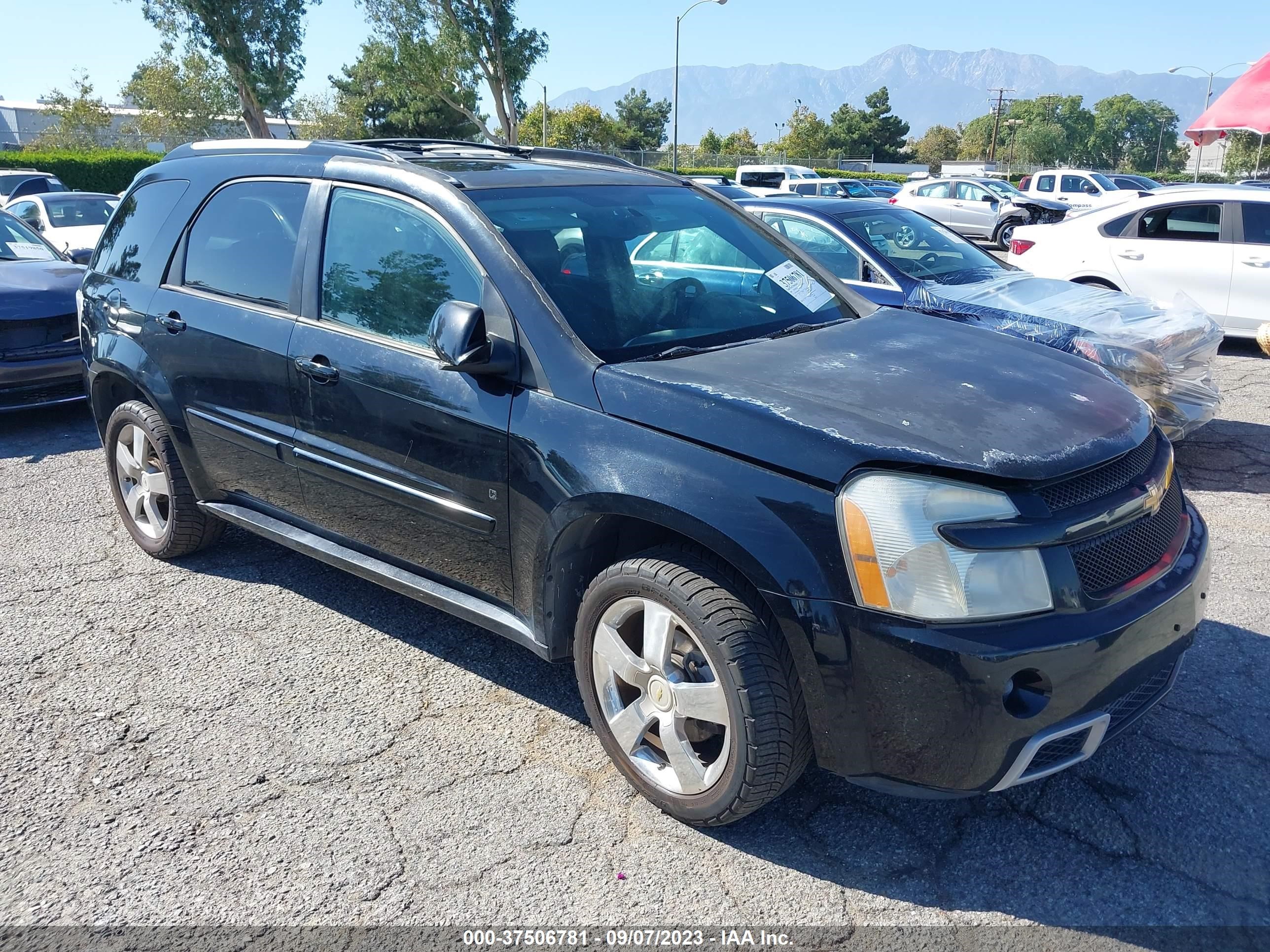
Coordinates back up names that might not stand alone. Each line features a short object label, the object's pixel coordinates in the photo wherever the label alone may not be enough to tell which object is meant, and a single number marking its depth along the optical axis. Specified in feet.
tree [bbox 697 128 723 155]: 277.03
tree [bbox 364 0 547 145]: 118.52
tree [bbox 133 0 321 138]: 106.93
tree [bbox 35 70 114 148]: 136.98
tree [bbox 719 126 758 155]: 261.03
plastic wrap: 17.95
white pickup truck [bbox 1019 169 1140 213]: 87.30
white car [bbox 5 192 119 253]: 44.24
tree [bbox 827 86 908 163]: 284.20
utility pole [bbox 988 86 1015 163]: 295.89
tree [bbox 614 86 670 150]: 304.30
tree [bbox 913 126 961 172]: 357.82
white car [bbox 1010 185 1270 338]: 29.32
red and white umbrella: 56.03
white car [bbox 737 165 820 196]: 98.78
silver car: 72.74
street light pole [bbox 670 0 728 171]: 130.24
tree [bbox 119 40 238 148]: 163.84
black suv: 7.77
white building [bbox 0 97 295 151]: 171.94
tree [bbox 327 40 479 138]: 125.90
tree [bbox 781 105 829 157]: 279.28
